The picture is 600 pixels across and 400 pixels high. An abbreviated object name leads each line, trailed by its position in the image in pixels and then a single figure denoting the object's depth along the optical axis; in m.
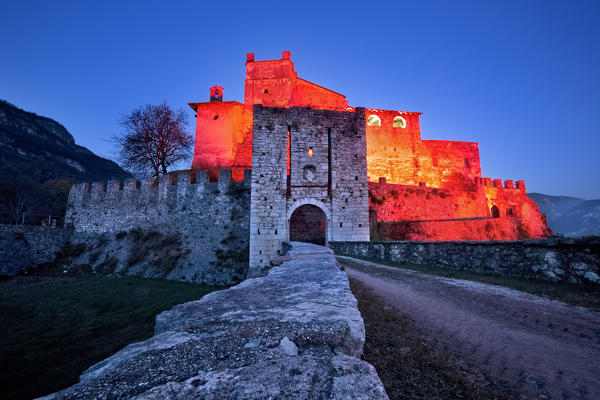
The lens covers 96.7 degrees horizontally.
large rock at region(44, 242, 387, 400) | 0.95
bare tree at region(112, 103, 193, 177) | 23.62
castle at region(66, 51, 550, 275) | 14.80
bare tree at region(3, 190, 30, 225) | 26.38
